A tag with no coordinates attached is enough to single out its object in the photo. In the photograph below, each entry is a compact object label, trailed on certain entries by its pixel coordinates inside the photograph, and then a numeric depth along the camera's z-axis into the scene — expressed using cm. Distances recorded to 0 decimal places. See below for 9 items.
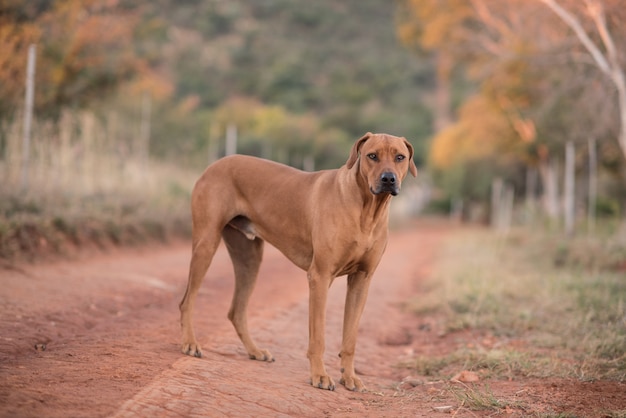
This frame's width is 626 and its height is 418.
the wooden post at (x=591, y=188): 1623
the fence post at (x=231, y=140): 1834
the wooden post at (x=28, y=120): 1041
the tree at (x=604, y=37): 1404
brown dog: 511
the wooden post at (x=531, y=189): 2323
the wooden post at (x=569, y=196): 1728
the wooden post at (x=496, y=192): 3126
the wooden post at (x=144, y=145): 1678
